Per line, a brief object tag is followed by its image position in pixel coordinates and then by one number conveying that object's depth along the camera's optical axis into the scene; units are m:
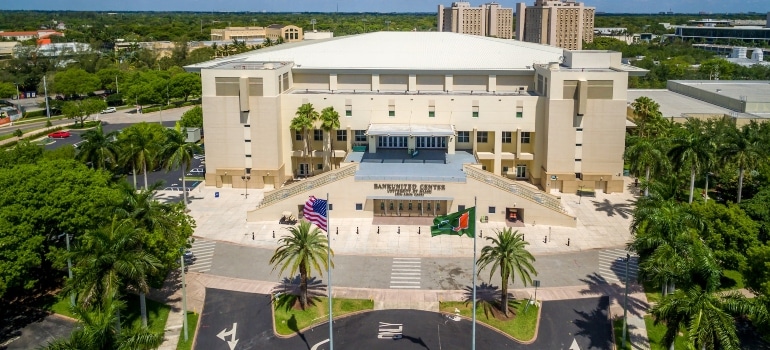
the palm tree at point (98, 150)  67.69
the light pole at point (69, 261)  41.22
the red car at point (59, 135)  107.81
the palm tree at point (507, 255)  41.22
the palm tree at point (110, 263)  35.75
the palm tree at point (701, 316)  28.69
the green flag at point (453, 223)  37.84
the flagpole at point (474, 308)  36.22
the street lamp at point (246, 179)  73.00
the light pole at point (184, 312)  40.53
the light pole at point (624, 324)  39.25
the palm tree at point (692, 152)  56.09
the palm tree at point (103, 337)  25.59
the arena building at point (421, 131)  63.28
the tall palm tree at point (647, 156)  59.72
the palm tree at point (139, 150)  65.88
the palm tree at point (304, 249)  41.38
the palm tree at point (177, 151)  64.94
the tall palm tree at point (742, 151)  59.25
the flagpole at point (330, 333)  36.44
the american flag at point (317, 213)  40.75
